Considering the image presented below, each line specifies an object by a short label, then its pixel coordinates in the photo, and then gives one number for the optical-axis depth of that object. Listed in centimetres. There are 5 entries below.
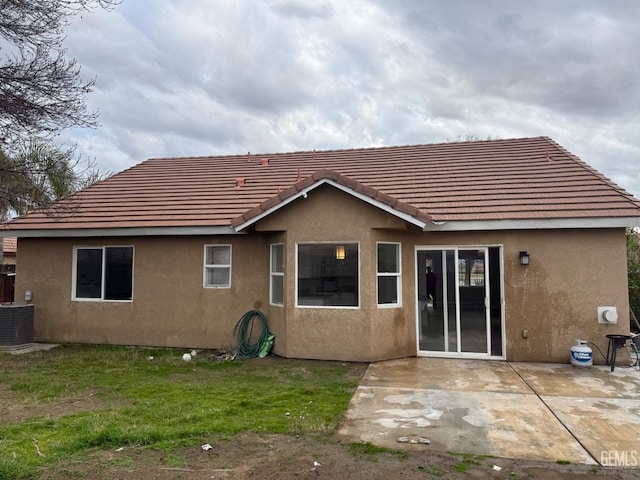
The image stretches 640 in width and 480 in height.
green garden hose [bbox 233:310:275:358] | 948
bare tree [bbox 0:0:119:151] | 632
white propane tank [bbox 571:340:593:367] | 816
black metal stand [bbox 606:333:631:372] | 795
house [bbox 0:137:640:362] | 862
